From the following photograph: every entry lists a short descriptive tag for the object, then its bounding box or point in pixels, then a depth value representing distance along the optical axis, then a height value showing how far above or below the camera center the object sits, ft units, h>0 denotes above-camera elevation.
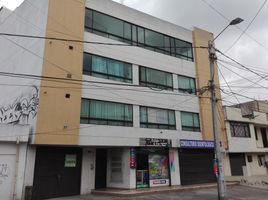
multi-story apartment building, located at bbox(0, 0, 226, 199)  52.01 +15.72
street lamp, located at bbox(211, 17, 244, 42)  42.79 +23.49
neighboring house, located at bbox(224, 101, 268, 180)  84.17 +8.99
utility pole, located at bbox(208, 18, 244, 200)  44.47 +5.81
